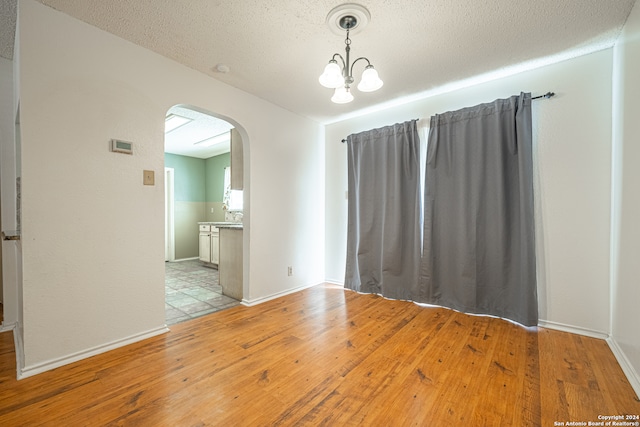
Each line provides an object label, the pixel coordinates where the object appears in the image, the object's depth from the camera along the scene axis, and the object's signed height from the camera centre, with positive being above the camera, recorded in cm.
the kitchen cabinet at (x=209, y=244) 521 -68
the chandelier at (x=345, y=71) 164 +90
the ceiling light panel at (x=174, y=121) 393 +140
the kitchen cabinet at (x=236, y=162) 342 +65
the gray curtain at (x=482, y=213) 244 -1
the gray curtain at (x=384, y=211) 317 +1
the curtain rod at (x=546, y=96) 240 +108
